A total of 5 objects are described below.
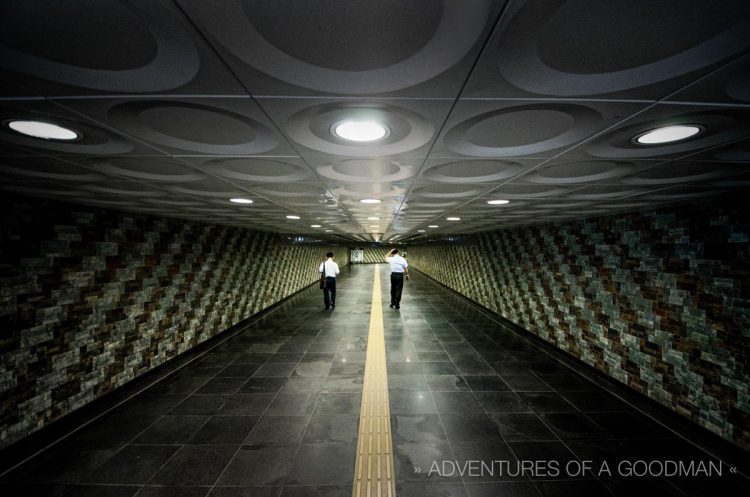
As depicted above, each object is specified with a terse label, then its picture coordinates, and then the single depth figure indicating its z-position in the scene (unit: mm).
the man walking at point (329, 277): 8312
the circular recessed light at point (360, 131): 1438
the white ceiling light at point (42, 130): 1343
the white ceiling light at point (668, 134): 1365
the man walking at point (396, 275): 8102
